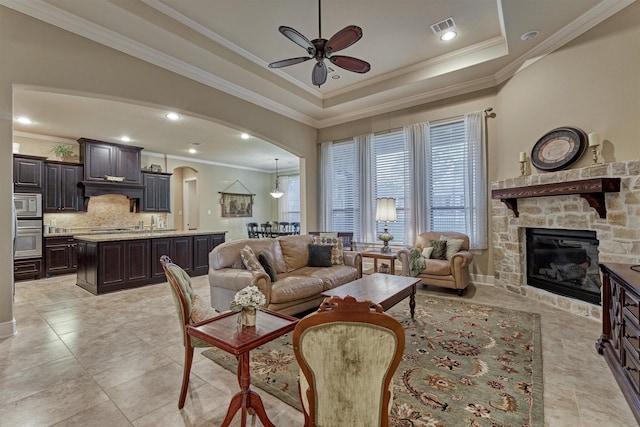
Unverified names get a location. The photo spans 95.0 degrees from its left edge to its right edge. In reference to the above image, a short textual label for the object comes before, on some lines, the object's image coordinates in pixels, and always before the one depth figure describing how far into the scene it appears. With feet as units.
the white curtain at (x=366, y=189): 19.34
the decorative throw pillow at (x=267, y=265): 11.44
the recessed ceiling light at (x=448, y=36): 12.45
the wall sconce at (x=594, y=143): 10.85
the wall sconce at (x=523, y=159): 13.58
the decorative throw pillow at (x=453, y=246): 15.12
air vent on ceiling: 11.66
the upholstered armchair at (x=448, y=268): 14.05
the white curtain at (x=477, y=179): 15.61
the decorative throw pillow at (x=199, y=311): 6.59
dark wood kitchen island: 15.85
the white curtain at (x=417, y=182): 17.33
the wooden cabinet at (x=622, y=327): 6.08
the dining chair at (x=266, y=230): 29.52
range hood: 22.71
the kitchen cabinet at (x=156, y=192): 26.35
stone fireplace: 10.16
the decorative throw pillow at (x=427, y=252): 15.62
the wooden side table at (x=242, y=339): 5.22
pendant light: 32.76
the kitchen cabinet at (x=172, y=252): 18.03
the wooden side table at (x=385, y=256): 15.44
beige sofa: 10.46
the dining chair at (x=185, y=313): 6.34
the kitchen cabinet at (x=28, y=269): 19.06
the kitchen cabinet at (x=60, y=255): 20.39
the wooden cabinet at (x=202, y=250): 20.36
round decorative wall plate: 11.65
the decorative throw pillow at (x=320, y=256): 14.06
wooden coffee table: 9.10
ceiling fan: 8.76
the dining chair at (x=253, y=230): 30.78
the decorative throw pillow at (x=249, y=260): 11.15
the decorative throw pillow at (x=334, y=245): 14.44
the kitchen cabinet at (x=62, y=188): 20.93
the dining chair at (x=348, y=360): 3.64
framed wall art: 33.94
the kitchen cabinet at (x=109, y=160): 22.61
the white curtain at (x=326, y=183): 21.25
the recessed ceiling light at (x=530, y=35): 11.63
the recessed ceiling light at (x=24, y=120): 18.35
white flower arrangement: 5.63
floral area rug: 5.96
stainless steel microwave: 19.11
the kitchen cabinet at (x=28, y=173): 19.35
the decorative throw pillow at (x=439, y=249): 15.53
